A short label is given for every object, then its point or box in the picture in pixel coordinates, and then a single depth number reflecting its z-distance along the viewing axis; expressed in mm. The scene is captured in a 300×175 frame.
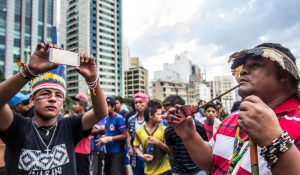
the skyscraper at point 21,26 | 59719
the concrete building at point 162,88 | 106812
